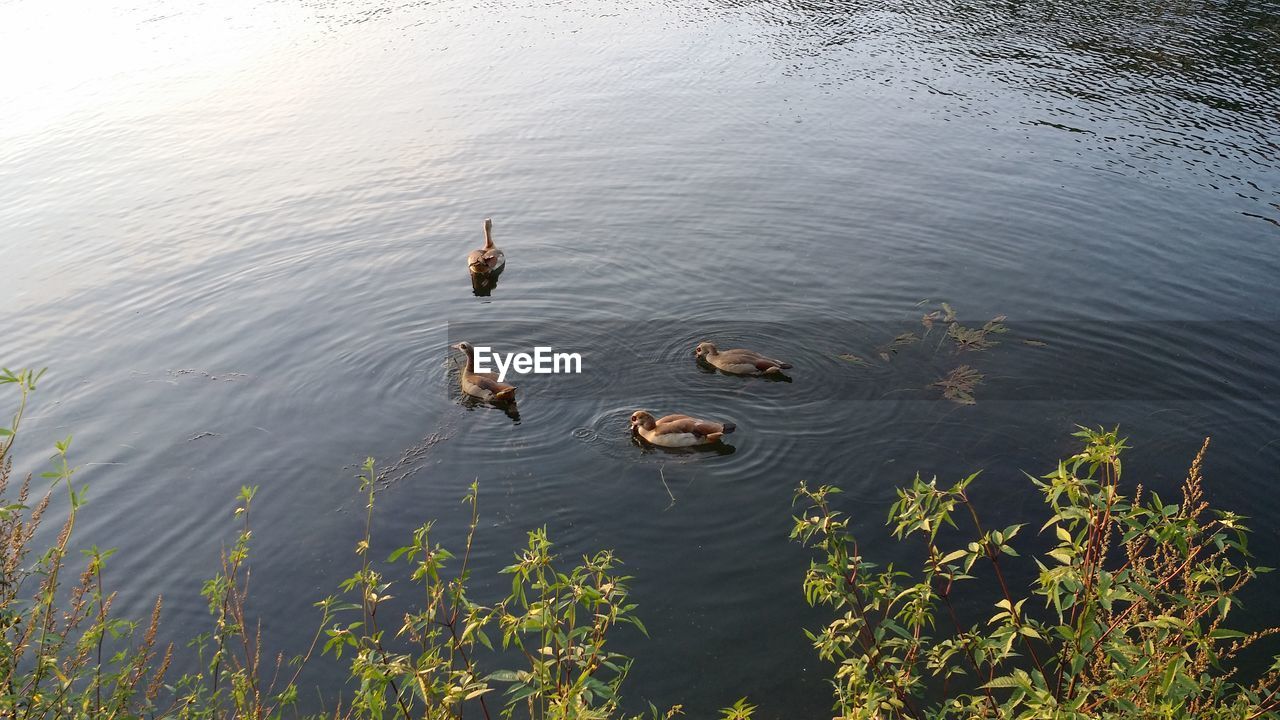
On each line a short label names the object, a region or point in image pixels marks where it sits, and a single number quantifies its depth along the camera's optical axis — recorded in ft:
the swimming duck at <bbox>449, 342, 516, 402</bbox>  48.78
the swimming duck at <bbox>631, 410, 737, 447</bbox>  44.52
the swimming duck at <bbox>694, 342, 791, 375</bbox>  50.03
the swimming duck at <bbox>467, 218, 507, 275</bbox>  63.77
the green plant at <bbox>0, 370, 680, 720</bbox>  18.69
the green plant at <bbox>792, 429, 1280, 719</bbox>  18.20
